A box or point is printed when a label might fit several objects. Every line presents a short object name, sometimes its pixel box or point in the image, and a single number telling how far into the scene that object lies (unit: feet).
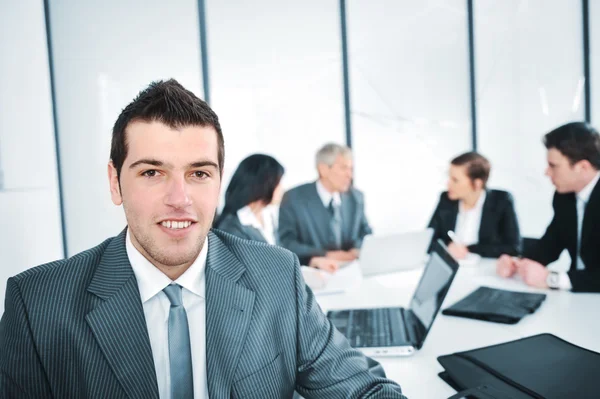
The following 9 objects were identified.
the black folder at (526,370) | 3.60
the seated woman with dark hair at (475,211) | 10.94
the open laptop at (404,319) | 4.83
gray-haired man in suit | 11.55
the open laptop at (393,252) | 8.22
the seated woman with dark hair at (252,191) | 8.82
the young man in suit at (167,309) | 3.32
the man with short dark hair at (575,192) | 7.75
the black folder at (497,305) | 5.67
